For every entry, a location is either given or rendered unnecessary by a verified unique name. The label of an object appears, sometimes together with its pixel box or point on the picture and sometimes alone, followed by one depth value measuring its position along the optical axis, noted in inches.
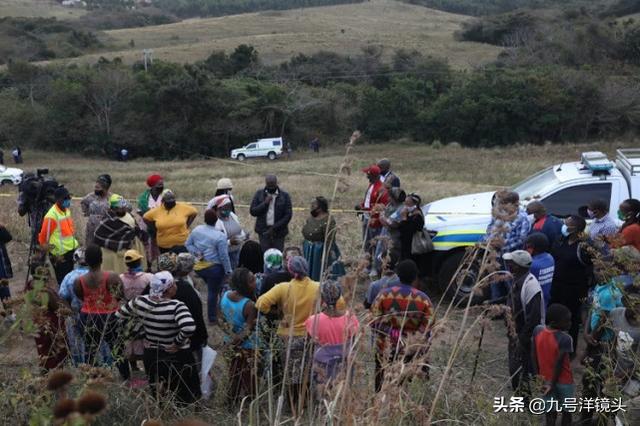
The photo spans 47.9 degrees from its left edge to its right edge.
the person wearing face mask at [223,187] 340.5
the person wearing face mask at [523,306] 221.9
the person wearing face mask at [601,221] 280.2
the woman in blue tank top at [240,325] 207.6
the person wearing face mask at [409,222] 327.9
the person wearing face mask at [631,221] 266.4
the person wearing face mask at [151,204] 326.0
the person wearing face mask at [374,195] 338.6
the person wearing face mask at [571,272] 266.2
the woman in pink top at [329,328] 178.4
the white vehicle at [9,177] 962.8
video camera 322.0
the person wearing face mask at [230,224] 320.8
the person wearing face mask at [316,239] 303.3
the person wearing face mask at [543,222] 292.4
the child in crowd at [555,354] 199.6
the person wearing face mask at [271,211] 343.9
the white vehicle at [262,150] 1526.8
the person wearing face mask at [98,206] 310.7
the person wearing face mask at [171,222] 317.1
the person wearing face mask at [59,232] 298.8
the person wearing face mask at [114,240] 288.2
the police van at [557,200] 332.2
